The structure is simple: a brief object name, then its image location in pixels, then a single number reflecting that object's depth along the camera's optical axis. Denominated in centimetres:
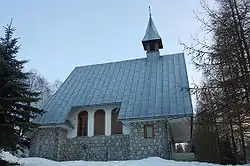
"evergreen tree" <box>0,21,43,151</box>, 952
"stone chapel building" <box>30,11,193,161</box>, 1380
